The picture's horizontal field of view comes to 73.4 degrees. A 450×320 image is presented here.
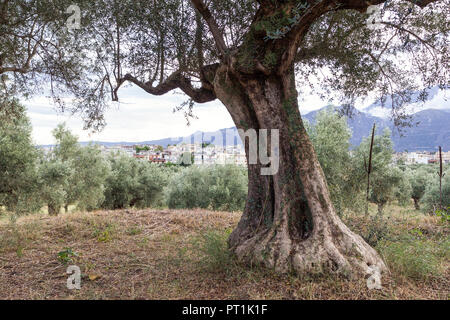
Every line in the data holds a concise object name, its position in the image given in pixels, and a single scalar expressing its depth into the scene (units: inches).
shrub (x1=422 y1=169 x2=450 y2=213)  743.1
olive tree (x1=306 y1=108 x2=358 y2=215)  514.6
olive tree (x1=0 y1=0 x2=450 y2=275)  173.6
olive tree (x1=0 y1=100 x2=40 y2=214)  536.4
